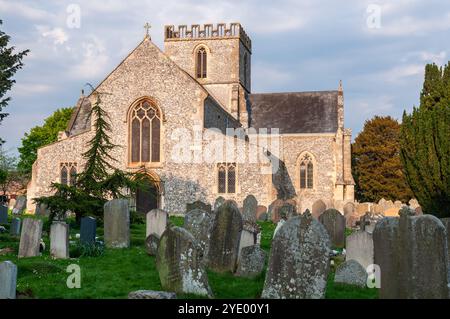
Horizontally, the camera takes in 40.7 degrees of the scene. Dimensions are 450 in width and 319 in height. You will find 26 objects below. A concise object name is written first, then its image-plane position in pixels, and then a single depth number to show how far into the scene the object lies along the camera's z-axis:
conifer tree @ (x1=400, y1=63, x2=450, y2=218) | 19.23
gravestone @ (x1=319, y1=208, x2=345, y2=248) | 15.30
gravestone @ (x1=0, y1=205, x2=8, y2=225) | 19.39
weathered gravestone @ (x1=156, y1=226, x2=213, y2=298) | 9.11
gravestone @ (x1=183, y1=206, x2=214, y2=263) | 11.83
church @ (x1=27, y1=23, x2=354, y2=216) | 28.08
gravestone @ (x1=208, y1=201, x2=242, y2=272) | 11.17
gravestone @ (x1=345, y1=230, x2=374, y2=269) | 11.09
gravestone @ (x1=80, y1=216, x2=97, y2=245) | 13.35
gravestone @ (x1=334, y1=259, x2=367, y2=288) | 9.97
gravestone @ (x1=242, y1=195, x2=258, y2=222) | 21.54
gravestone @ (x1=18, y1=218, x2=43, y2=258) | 12.62
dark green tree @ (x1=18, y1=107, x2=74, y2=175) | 52.84
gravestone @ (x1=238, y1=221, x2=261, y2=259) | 11.90
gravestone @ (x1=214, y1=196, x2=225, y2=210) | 21.12
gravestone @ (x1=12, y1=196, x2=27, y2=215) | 28.29
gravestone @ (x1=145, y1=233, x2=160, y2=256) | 12.78
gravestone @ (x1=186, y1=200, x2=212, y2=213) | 18.16
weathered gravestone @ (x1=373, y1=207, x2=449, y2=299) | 7.52
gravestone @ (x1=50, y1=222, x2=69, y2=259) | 12.63
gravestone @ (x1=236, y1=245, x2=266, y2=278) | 10.77
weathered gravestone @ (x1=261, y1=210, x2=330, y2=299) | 8.34
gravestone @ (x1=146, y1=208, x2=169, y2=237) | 14.53
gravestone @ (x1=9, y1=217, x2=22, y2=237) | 16.28
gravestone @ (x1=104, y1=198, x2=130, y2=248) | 14.09
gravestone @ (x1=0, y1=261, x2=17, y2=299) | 8.13
